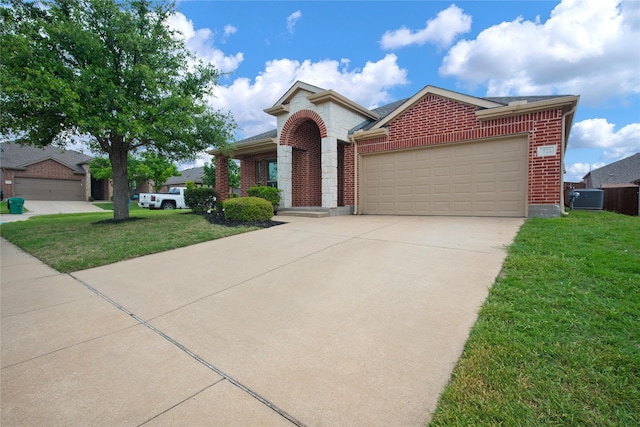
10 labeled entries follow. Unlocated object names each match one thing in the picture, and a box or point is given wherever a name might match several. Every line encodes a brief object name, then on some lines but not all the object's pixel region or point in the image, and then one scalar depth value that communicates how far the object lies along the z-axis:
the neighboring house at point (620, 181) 13.47
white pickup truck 20.55
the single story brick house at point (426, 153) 7.85
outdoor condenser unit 11.84
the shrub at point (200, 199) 12.87
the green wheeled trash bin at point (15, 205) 17.44
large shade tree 7.52
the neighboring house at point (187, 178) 45.40
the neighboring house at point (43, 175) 27.34
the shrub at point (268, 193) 11.30
